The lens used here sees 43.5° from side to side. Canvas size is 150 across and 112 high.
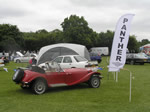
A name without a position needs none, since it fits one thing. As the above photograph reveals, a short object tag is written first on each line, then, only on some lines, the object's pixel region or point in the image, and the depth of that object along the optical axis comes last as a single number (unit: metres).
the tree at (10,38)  45.75
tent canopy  17.50
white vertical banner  7.63
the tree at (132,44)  68.56
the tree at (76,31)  52.09
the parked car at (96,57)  29.48
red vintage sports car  7.75
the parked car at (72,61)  13.73
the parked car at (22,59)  31.21
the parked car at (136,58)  24.37
